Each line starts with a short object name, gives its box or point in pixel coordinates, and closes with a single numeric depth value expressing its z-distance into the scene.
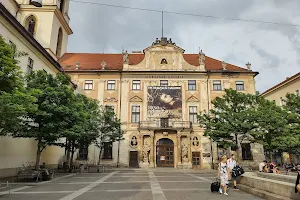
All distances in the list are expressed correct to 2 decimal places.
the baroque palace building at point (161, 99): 28.58
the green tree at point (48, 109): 14.52
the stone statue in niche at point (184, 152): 27.89
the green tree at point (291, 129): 20.11
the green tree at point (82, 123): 16.02
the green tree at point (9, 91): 8.17
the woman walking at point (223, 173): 9.60
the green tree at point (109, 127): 25.52
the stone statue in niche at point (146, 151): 27.97
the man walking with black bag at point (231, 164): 11.50
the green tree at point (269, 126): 20.15
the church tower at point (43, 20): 32.53
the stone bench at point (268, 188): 7.23
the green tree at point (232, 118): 20.38
